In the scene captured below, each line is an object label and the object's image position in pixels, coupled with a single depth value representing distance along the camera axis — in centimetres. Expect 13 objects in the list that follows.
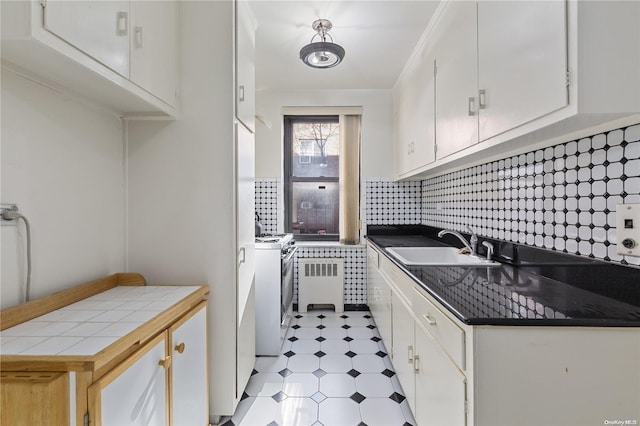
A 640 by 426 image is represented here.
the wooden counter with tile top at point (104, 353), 71
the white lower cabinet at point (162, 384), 81
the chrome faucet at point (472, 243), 194
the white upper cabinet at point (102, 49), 82
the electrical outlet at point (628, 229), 98
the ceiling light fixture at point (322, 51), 201
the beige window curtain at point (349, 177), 324
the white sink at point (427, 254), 222
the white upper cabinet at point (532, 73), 85
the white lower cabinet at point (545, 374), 83
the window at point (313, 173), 346
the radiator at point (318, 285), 317
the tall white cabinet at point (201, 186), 155
